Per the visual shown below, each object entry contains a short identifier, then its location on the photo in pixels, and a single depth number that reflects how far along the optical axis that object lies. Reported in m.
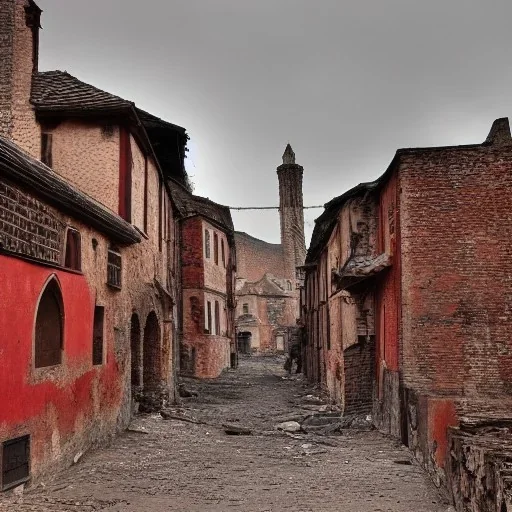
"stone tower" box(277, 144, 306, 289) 60.75
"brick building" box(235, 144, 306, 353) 54.56
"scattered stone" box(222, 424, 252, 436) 13.08
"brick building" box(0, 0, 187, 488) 7.54
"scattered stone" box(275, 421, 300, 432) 13.89
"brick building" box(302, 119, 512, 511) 10.89
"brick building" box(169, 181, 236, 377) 26.70
